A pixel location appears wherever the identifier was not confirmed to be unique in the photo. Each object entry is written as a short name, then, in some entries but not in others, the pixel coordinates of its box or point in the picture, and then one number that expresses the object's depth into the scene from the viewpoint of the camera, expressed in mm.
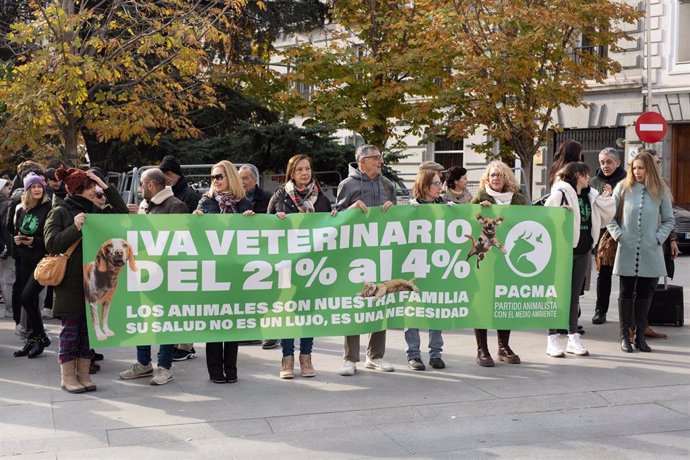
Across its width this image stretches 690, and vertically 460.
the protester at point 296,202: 8516
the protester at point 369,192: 8805
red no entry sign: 22359
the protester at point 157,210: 8336
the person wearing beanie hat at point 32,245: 9625
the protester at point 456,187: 9383
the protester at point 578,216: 9094
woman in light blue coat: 9633
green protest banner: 7914
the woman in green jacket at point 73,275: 7844
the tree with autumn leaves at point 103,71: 15109
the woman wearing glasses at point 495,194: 8977
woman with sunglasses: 8328
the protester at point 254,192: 10156
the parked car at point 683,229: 23750
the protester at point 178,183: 9609
